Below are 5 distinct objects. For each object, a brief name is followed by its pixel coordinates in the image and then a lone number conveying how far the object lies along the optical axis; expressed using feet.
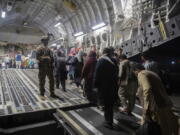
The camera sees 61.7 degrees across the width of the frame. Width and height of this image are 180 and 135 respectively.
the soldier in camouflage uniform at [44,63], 14.17
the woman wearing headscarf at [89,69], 13.30
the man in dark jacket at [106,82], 9.72
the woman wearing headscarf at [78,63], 17.87
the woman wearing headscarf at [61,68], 17.63
